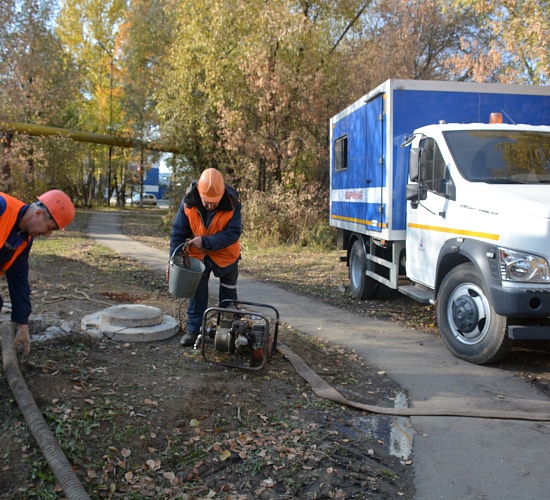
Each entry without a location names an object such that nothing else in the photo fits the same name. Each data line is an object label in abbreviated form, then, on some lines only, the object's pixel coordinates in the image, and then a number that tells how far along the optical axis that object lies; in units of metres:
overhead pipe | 25.10
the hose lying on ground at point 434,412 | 4.98
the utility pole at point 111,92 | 40.94
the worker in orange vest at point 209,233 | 5.62
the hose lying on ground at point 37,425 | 3.24
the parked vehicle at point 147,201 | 63.32
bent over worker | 3.90
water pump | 5.24
